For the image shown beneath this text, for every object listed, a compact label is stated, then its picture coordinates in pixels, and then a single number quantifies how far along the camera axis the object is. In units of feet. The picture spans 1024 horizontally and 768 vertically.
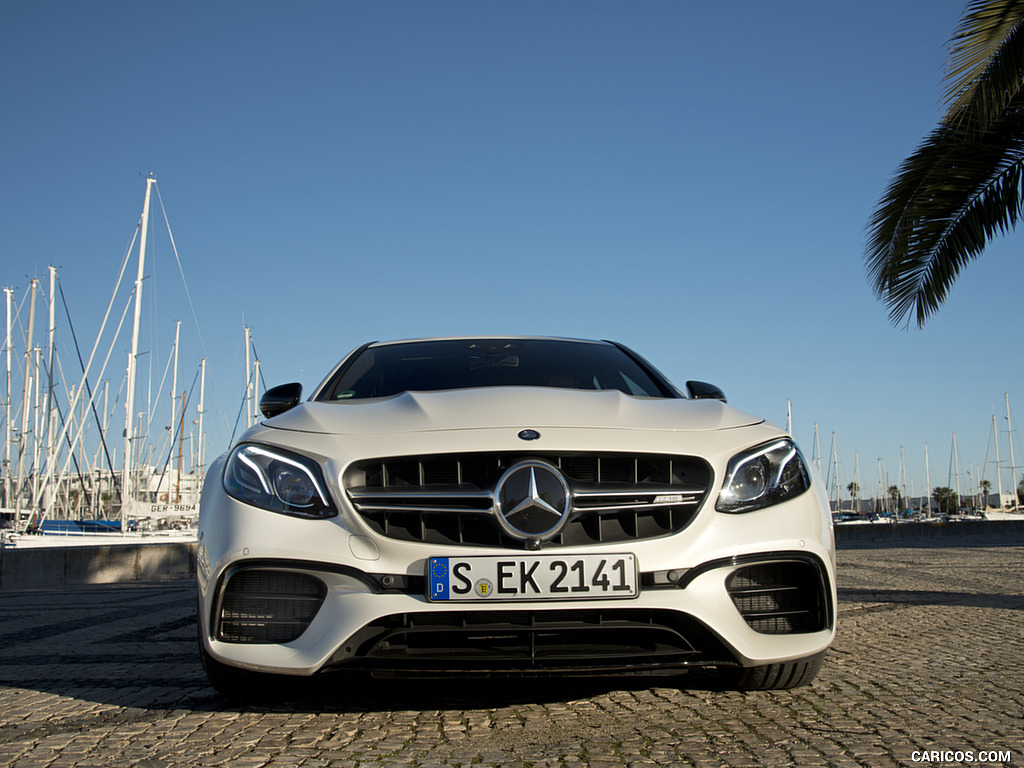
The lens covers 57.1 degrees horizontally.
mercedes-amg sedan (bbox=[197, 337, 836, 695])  8.80
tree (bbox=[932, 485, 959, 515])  286.11
